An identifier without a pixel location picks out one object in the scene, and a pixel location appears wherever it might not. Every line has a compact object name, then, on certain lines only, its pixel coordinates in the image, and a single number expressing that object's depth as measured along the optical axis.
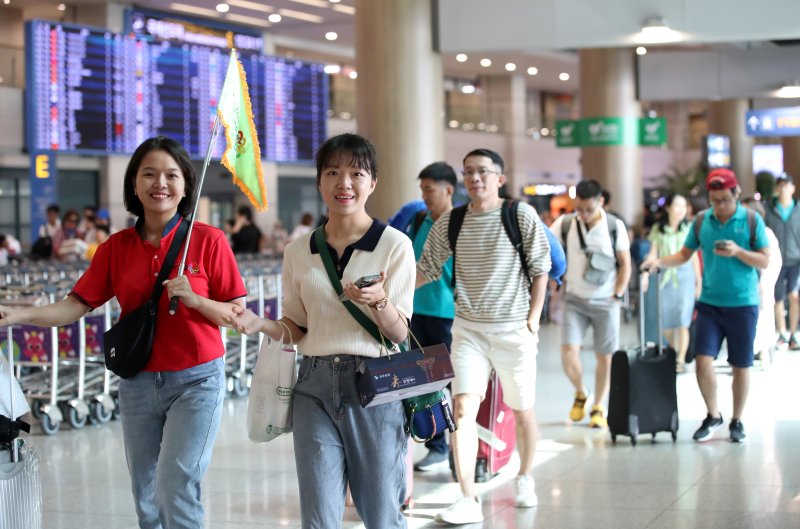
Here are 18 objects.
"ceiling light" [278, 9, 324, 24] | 20.16
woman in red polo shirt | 3.96
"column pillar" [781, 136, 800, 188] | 37.44
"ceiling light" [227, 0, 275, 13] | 19.19
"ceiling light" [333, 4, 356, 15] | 19.62
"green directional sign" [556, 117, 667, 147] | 23.56
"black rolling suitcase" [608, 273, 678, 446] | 7.68
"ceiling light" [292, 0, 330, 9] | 19.25
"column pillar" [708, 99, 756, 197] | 32.88
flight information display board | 16.16
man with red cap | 7.52
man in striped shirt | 5.86
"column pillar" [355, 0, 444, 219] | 11.08
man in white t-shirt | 8.53
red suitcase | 6.66
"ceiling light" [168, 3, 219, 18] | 19.47
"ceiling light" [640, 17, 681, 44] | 10.91
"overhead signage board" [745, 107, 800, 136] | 23.53
